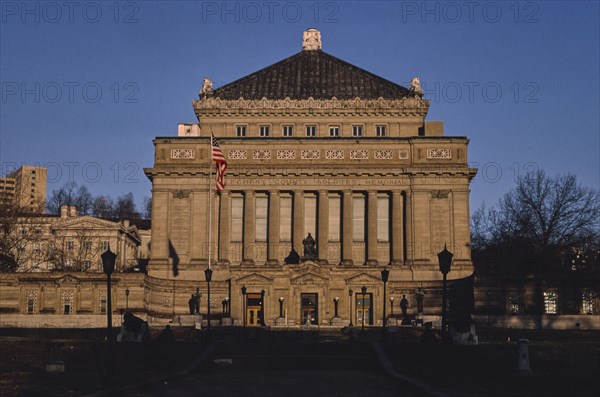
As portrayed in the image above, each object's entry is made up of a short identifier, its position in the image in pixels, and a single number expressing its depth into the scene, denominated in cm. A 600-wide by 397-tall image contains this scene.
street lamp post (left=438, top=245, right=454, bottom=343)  4053
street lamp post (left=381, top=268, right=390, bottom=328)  6145
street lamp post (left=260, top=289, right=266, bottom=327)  8650
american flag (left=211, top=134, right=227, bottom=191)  7881
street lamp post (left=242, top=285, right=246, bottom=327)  8642
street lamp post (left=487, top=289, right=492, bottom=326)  8331
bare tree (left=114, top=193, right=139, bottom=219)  18238
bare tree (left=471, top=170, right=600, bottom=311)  8731
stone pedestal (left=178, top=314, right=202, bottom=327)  7119
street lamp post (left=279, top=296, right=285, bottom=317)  8631
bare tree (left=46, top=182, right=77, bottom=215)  16094
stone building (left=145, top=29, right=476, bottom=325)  9444
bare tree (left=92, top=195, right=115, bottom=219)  17525
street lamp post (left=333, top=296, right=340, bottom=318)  8675
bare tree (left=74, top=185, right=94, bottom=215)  17025
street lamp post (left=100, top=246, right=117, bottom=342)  3553
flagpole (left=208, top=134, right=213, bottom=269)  8600
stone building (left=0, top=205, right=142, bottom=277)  13275
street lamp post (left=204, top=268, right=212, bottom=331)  6416
